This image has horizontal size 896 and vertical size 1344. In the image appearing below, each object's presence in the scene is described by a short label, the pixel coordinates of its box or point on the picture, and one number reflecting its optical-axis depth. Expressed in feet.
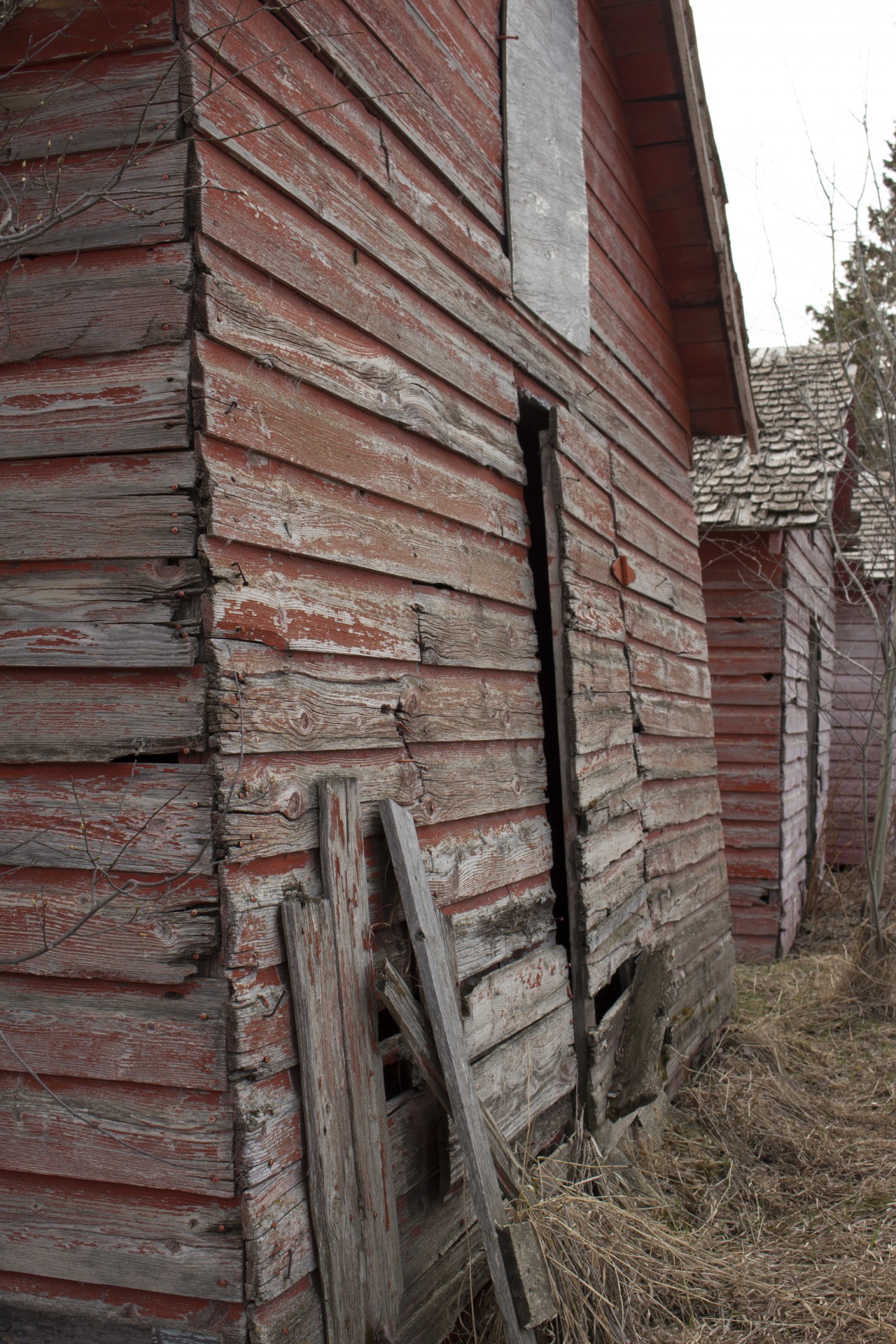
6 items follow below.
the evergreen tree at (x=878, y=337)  28.91
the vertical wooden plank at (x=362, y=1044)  8.66
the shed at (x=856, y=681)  42.70
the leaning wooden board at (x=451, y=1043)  9.11
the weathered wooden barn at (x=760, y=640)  29.89
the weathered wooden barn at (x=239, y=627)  7.68
